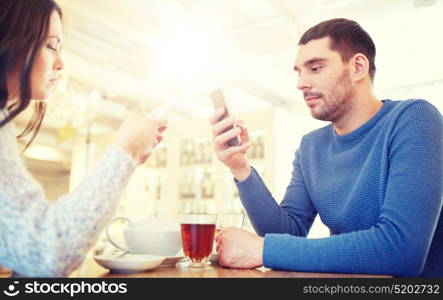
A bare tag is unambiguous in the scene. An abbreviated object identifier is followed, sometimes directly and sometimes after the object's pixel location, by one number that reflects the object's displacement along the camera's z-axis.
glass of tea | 0.87
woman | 0.57
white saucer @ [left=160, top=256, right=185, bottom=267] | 0.90
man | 0.84
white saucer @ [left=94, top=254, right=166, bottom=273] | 0.76
